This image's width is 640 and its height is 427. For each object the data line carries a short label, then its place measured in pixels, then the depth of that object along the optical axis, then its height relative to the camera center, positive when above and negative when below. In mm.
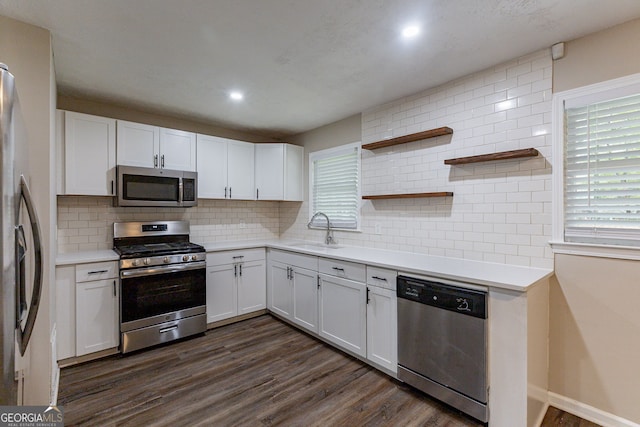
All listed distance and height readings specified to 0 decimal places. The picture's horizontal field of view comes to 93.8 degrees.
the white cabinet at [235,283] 3457 -876
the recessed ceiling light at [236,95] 2910 +1152
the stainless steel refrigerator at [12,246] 937 -119
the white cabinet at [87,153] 2789 +570
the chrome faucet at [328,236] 3807 -318
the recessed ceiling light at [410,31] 1872 +1150
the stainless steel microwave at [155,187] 3029 +263
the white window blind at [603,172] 1837 +251
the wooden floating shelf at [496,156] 2119 +416
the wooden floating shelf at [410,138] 2631 +701
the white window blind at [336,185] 3602 +331
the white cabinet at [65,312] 2559 -869
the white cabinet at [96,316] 2666 -953
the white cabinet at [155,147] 3111 +715
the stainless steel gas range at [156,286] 2855 -760
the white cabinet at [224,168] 3682 +557
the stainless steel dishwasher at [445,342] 1903 -910
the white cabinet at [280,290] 3531 -971
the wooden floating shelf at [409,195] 2621 +149
